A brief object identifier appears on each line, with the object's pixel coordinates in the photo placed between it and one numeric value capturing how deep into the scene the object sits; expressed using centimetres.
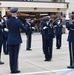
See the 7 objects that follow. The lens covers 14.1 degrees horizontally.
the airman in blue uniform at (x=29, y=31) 1583
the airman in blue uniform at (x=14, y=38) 905
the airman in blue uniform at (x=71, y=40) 968
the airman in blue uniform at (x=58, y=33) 1626
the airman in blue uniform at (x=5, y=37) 1171
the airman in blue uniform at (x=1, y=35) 1084
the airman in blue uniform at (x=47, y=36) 1147
